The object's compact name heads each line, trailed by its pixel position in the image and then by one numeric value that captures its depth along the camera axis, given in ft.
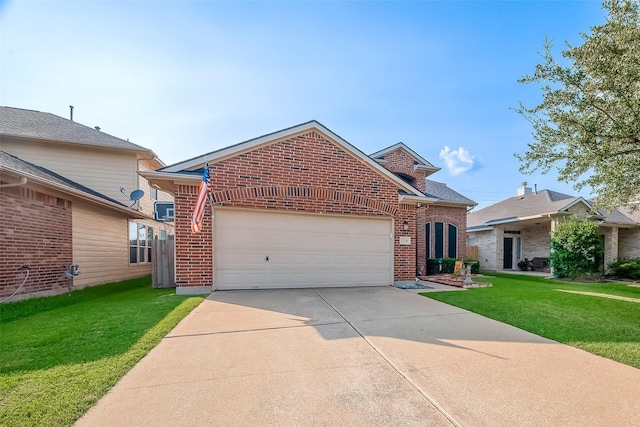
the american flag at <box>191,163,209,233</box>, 20.10
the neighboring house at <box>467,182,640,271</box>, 47.11
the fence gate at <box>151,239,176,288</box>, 29.14
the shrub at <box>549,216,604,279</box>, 39.01
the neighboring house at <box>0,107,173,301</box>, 22.33
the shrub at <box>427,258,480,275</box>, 42.65
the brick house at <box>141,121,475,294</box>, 23.73
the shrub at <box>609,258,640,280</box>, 43.42
